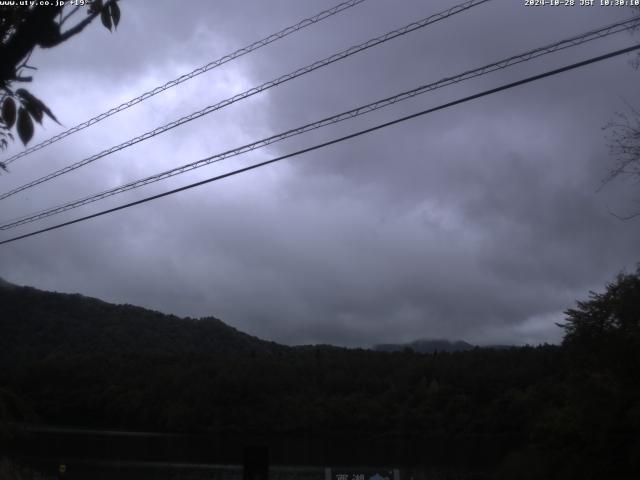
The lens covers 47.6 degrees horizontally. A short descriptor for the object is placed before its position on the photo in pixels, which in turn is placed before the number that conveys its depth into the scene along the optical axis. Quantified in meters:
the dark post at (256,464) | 10.14
